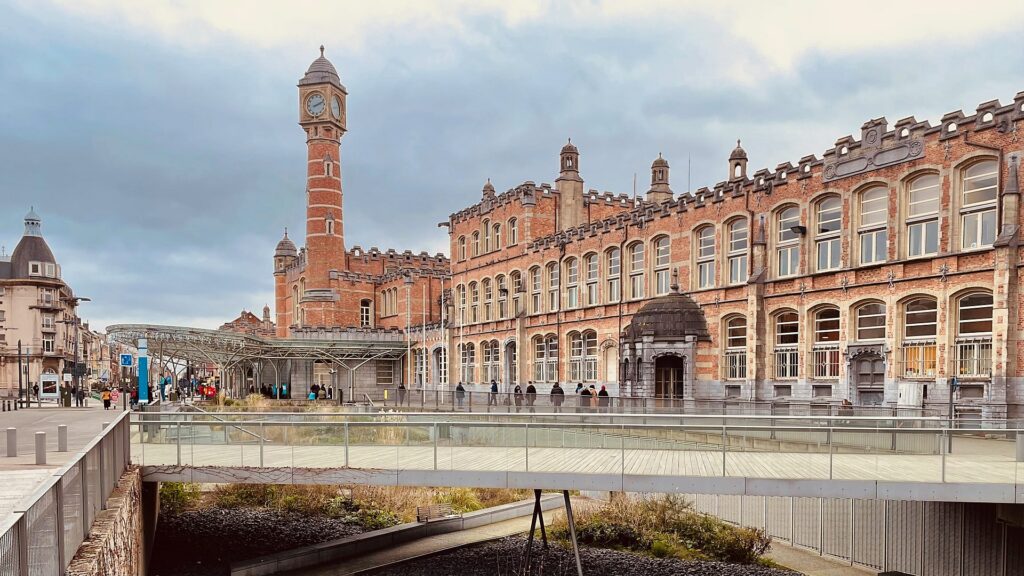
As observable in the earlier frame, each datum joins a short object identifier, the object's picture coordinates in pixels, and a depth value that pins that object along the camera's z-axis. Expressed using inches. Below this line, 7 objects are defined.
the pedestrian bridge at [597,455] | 527.5
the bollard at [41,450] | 613.6
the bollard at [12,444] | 664.4
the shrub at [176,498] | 903.7
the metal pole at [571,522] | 581.6
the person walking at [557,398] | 1245.3
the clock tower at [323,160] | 2493.8
